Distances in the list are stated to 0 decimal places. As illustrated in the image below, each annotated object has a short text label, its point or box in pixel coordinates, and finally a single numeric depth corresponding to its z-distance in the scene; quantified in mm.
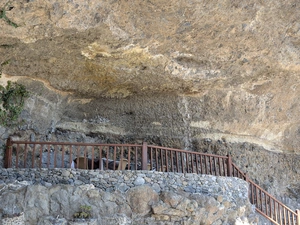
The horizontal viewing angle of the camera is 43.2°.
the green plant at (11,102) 8430
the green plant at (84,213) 5945
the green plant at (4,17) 6285
